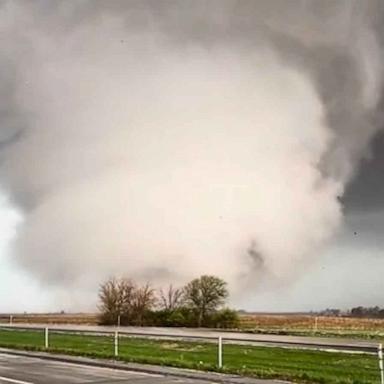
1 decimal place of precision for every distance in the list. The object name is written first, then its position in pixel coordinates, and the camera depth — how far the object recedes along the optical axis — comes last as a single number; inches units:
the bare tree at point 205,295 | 2132.1
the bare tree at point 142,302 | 2175.2
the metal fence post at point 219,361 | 604.3
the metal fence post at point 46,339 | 866.8
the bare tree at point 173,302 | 2180.5
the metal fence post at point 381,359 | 466.0
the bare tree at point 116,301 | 2156.7
